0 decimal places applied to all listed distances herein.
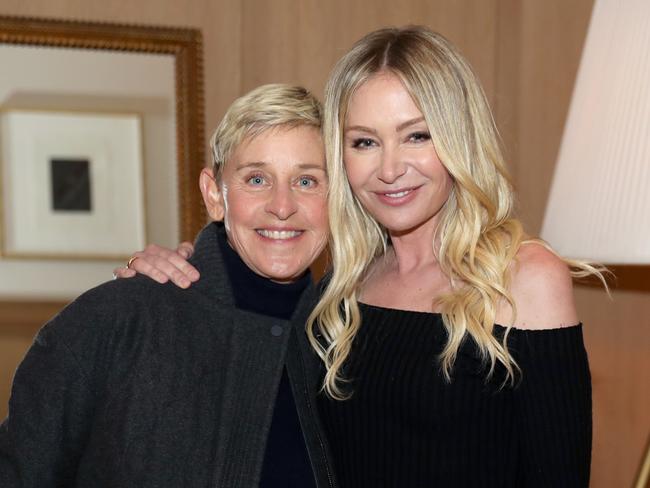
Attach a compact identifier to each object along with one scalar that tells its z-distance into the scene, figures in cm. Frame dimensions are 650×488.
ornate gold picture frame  292
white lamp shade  179
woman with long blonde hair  190
